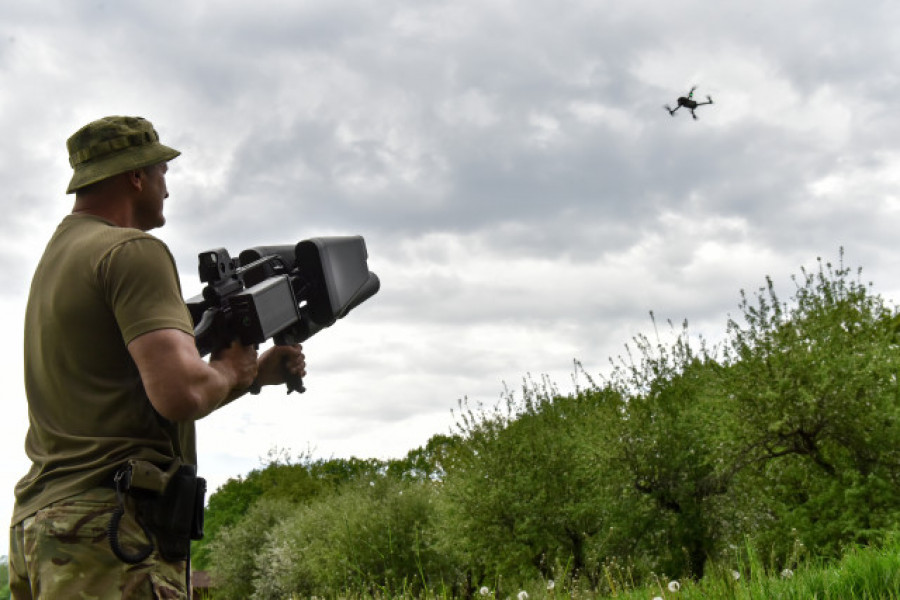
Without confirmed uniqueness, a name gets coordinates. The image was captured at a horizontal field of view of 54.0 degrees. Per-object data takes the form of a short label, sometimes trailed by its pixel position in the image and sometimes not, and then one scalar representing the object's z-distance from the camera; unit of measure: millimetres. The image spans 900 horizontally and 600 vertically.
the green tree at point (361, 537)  34062
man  2896
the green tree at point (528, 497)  26938
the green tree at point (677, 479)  23281
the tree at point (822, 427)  19734
